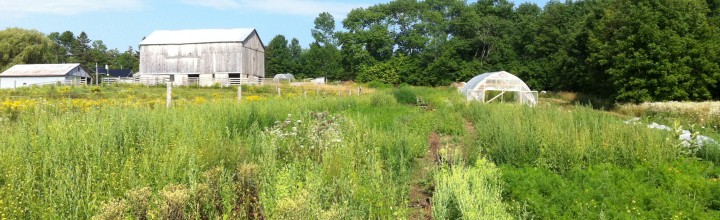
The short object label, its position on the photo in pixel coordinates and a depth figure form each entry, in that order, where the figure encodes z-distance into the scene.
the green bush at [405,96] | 23.92
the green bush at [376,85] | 50.38
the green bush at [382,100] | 20.11
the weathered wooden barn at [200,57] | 41.25
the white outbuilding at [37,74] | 47.03
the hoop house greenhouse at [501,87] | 26.89
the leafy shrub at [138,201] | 4.03
